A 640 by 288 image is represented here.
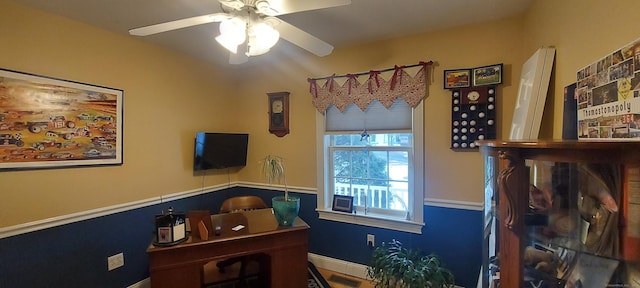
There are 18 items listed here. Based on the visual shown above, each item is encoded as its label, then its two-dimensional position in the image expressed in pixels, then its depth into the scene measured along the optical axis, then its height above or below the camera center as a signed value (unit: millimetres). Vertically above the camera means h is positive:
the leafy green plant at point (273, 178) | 3380 -356
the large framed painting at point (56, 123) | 1915 +190
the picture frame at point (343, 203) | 2986 -624
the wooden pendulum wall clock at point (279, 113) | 3326 +404
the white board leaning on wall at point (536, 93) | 1652 +323
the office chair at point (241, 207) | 2646 -678
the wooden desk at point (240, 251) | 1881 -772
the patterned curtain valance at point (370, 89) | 2596 +576
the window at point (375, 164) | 2674 -187
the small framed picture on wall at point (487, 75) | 2281 +594
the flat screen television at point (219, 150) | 3137 -43
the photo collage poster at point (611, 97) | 869 +176
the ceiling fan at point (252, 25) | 1436 +680
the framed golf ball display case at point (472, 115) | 2328 +261
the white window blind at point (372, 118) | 2727 +295
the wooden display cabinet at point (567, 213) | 705 -201
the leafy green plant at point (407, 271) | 2074 -974
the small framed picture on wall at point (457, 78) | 2402 +594
